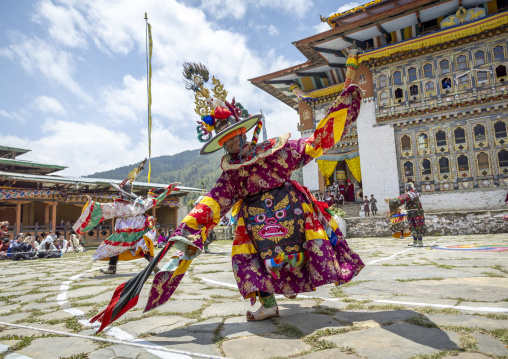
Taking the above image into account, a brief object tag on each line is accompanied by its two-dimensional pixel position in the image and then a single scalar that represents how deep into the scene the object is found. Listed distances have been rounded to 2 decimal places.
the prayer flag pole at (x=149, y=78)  17.65
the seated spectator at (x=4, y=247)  11.54
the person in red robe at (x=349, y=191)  21.75
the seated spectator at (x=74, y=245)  14.70
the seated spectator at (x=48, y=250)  11.80
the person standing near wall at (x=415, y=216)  8.92
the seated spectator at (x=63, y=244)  14.10
